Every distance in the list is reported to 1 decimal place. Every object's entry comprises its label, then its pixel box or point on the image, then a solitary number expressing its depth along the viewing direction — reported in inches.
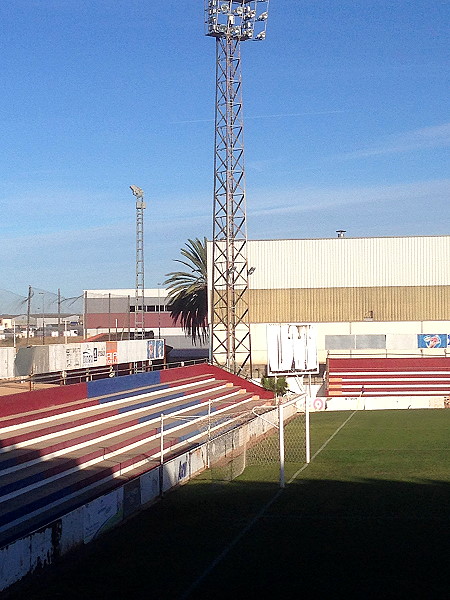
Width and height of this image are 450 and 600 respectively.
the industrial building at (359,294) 2628.0
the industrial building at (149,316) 3878.0
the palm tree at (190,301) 3221.0
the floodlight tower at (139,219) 2541.8
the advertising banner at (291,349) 1665.8
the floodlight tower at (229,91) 2064.5
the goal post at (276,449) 1052.4
